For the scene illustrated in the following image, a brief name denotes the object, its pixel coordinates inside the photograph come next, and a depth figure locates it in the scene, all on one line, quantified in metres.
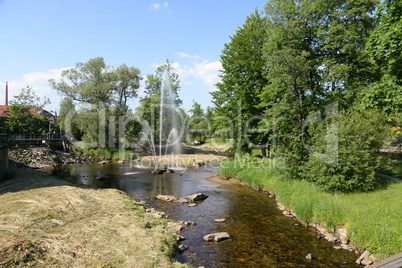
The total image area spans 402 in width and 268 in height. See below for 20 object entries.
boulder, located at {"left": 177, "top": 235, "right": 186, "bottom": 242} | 12.96
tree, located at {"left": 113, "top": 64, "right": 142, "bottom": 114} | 59.16
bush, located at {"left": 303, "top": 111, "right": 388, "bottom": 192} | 16.58
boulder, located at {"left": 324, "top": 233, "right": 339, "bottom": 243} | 12.93
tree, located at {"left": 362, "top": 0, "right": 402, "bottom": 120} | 15.71
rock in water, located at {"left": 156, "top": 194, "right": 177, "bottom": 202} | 20.75
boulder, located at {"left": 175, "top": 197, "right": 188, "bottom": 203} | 20.59
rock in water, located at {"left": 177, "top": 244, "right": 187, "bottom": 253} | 11.84
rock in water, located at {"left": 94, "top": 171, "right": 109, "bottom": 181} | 29.79
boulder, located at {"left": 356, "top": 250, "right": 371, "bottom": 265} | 10.73
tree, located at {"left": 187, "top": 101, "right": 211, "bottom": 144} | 83.87
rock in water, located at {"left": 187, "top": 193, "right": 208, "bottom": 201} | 21.05
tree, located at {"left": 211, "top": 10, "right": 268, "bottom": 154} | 32.88
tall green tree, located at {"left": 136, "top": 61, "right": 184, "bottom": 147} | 61.08
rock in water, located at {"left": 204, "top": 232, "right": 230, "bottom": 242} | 13.11
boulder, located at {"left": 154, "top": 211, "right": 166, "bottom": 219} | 15.96
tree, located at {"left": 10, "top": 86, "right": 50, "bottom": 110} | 53.39
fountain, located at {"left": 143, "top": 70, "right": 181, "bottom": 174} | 61.47
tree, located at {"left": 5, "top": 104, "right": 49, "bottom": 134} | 48.09
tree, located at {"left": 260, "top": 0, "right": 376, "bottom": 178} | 22.44
